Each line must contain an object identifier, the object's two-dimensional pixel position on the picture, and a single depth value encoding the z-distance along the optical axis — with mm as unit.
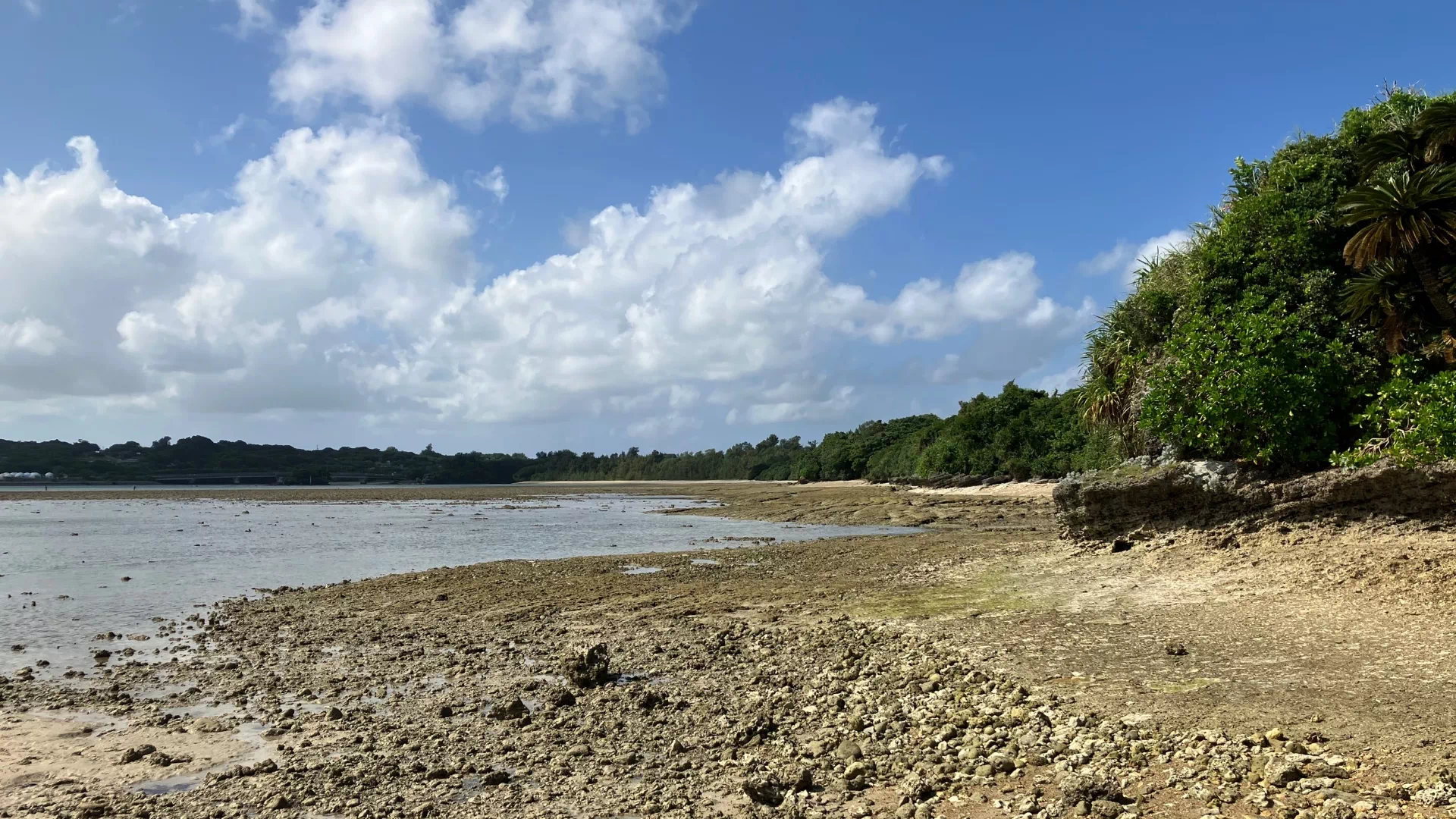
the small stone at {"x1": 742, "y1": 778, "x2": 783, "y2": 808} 6258
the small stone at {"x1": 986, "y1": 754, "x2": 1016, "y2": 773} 6371
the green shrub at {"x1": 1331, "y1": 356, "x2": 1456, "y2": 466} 12977
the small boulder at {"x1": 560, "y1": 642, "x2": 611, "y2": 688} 9906
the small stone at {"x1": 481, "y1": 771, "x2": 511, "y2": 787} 7043
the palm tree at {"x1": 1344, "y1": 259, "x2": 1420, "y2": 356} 15477
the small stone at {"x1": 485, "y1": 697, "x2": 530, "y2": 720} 8797
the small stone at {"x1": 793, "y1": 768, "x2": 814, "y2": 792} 6449
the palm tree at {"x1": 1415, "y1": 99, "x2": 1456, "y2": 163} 14914
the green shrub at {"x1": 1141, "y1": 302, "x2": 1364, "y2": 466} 15789
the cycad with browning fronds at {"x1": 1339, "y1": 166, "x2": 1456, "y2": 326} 14273
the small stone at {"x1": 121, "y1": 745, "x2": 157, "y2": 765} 8047
